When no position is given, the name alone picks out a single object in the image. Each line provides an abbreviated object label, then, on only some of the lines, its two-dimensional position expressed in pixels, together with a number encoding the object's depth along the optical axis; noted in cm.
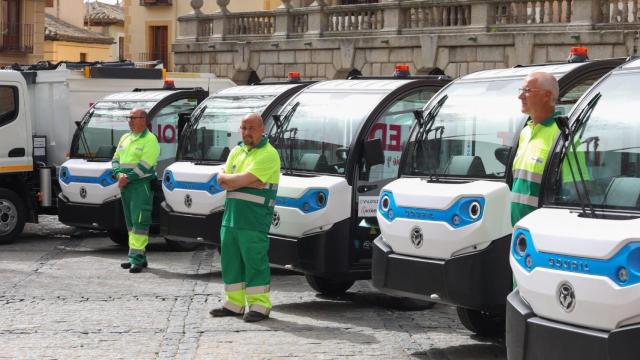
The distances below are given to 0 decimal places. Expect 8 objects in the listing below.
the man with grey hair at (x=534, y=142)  762
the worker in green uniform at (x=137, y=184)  1344
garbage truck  1684
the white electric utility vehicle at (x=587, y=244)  610
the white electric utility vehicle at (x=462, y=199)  820
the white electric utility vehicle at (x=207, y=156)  1270
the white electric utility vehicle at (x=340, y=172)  1059
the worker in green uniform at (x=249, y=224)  1009
